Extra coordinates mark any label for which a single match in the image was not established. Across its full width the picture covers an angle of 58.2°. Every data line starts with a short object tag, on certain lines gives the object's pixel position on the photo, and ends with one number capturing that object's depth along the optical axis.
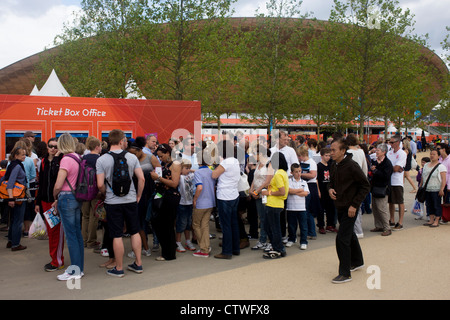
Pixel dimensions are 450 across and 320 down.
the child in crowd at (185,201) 7.05
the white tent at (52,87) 18.15
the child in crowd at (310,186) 8.09
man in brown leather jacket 5.43
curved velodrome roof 57.72
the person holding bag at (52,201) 6.04
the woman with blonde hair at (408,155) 12.38
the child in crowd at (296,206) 7.37
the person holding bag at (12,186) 7.16
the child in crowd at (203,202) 6.84
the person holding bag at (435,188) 9.12
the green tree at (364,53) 21.77
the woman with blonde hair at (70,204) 5.59
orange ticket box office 11.05
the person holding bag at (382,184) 8.29
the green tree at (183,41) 17.55
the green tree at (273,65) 25.66
